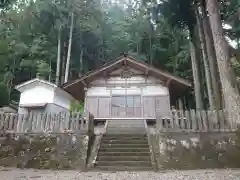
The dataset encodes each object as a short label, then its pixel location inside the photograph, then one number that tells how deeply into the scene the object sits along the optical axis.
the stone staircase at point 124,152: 6.12
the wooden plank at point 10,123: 7.05
